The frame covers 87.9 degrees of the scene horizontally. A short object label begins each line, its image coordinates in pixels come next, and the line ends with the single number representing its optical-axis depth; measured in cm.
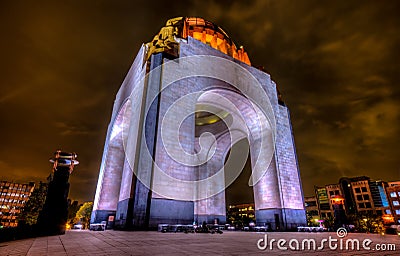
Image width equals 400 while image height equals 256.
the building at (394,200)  5094
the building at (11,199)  7593
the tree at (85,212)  3986
